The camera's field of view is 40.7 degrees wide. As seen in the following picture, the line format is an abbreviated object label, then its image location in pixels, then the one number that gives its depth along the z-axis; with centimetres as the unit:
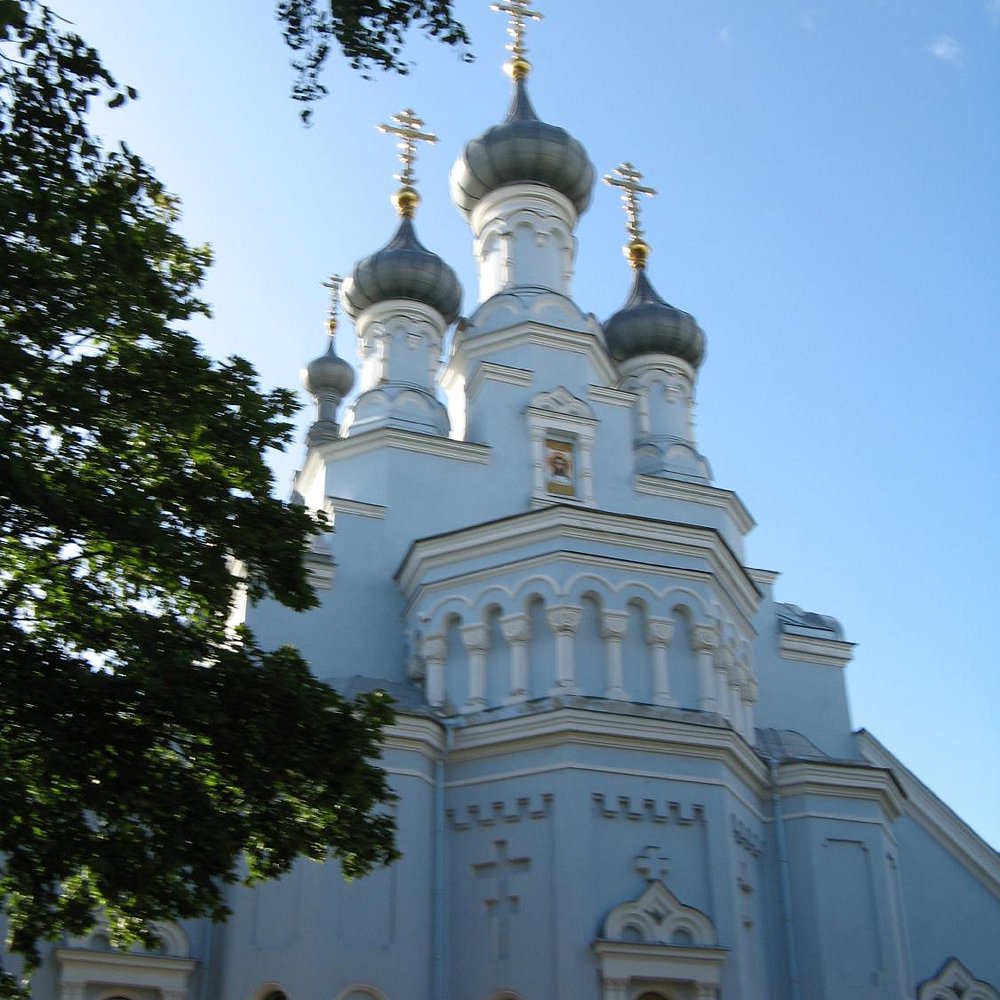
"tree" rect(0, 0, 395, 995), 780
